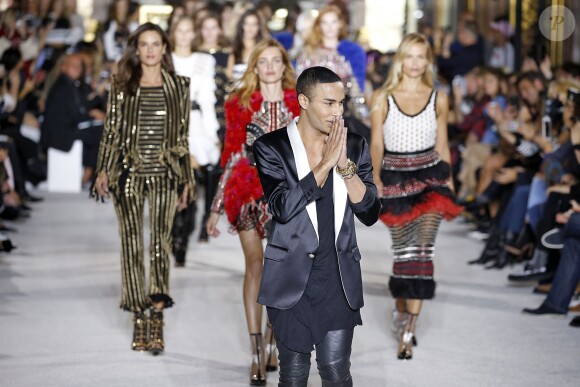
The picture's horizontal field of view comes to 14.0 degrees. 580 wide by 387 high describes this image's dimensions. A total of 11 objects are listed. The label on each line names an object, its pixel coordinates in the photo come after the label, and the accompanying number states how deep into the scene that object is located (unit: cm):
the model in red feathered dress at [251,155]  1146
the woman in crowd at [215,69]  1808
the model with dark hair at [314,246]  856
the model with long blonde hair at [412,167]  1256
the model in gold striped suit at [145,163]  1229
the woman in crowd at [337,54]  1785
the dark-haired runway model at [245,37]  1847
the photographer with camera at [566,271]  1454
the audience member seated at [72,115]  2697
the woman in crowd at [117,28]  3051
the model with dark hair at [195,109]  1607
